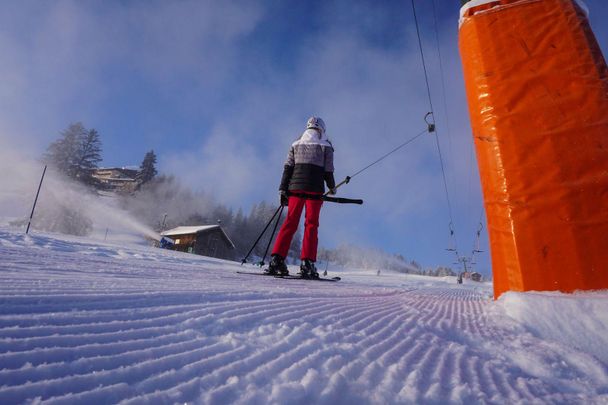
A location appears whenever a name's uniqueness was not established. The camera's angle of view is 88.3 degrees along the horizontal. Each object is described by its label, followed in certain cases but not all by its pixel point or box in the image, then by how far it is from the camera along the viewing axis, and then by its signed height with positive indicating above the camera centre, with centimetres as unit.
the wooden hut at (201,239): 3544 +497
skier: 392 +125
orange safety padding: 171 +89
